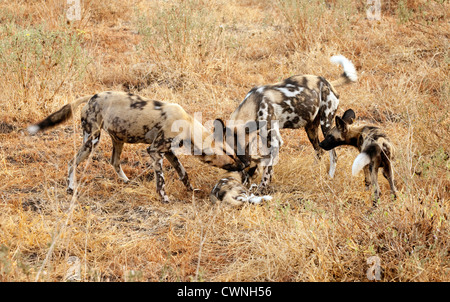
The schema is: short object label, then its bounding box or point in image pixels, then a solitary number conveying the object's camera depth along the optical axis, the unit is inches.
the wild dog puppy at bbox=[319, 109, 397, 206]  336.2
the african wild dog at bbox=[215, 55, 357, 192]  398.0
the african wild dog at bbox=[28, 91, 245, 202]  374.9
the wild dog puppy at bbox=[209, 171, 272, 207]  355.6
